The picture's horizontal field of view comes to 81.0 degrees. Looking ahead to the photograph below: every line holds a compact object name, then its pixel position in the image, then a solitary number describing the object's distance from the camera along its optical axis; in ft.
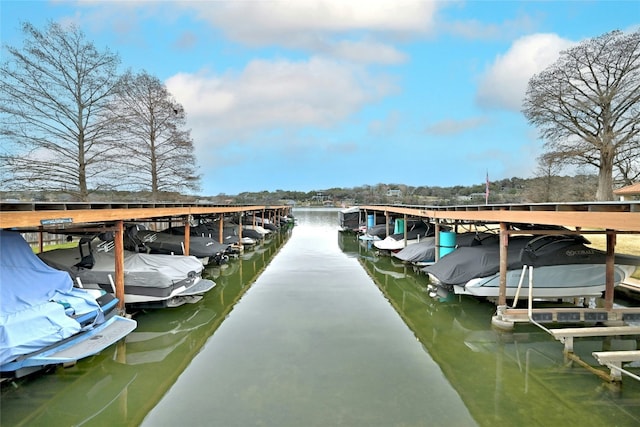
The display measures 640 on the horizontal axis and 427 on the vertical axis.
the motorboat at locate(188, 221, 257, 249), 64.46
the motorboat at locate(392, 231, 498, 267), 45.98
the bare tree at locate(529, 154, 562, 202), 108.38
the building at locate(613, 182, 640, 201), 70.84
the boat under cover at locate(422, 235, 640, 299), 30.17
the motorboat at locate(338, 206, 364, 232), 131.95
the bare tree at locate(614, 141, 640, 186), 76.59
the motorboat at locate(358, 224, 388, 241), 86.43
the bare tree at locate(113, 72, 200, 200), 70.79
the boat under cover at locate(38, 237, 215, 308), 30.04
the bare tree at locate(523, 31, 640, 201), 74.59
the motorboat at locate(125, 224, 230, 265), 43.66
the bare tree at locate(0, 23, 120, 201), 49.42
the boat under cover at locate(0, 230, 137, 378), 17.89
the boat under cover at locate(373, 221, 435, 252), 64.77
